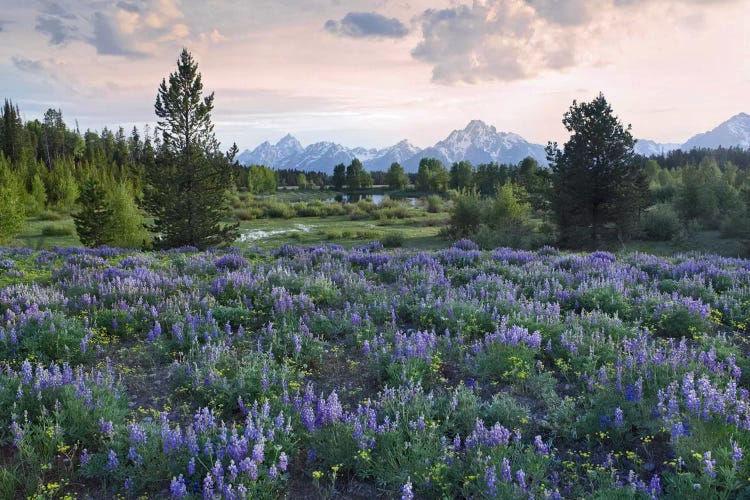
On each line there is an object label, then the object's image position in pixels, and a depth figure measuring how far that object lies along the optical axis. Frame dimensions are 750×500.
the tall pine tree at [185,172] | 23.22
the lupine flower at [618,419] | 4.32
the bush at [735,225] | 30.48
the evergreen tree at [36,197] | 52.81
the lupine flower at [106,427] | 4.36
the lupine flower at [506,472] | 3.67
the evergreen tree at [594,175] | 27.20
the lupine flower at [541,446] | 4.07
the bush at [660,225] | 32.47
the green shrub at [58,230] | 38.91
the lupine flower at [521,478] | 3.52
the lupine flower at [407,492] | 3.38
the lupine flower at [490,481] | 3.58
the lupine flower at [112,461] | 3.95
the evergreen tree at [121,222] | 29.22
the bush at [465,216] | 35.50
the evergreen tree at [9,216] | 28.48
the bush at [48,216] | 51.25
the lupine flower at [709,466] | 3.38
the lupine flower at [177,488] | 3.54
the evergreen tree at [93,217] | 28.53
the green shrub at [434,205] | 63.22
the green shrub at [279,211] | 57.41
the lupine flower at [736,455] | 3.48
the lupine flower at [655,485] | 3.50
